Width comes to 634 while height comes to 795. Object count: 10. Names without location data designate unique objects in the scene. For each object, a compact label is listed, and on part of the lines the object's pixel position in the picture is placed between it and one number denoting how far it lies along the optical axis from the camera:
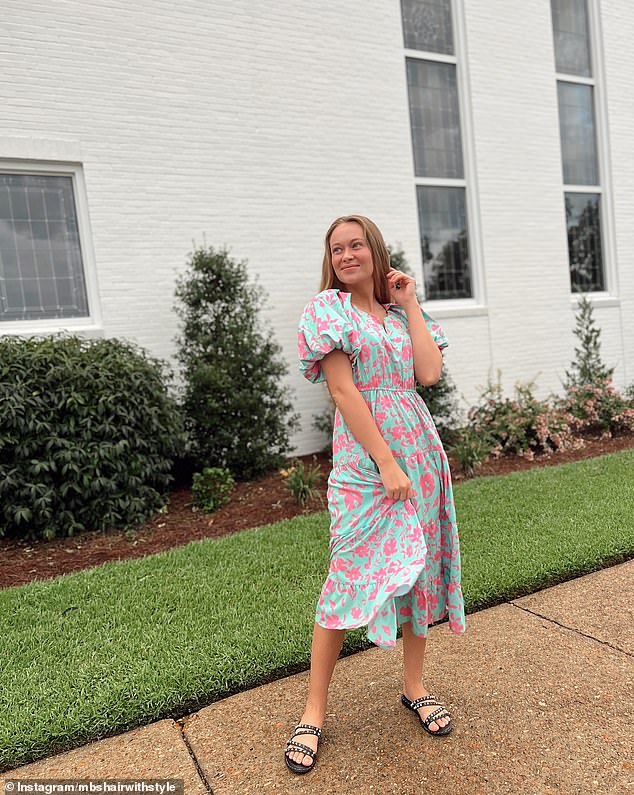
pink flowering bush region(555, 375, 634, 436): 7.61
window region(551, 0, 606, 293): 9.62
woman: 2.09
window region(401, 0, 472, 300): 8.45
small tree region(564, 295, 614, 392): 8.80
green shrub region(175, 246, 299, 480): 6.14
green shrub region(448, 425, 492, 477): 6.23
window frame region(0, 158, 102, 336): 6.13
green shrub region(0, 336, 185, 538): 4.75
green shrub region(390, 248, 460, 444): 7.13
